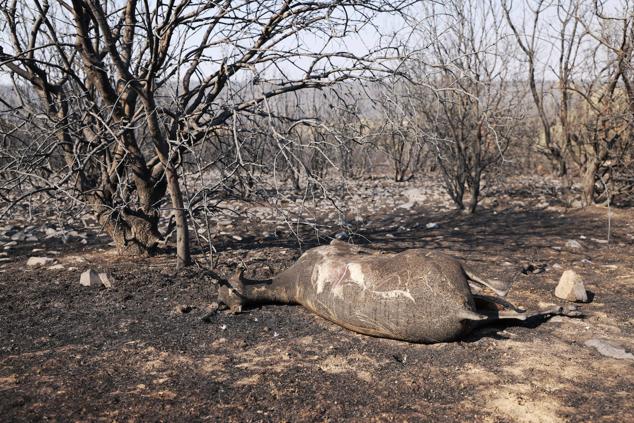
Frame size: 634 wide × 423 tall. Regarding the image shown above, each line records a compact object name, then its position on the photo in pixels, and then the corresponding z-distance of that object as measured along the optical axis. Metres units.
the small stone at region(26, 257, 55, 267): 5.23
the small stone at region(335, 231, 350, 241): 6.78
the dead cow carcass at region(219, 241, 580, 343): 3.26
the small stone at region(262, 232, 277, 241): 6.58
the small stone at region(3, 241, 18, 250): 6.18
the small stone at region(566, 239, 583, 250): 5.83
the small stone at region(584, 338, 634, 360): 3.15
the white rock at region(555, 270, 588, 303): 4.17
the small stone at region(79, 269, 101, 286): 4.53
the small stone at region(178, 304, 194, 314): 4.02
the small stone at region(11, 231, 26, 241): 6.61
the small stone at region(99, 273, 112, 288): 4.52
